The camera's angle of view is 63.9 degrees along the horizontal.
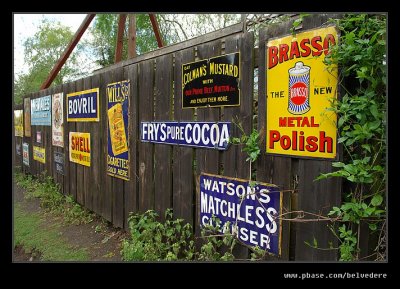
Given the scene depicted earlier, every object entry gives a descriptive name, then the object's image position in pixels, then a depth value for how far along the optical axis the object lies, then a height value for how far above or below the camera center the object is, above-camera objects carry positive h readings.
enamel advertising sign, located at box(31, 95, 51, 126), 8.50 +0.50
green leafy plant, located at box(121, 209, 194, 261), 3.80 -1.42
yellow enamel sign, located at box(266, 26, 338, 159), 2.31 +0.27
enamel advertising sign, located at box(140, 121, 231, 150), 3.29 -0.05
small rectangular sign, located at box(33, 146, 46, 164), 9.20 -0.78
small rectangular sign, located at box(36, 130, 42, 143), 9.38 -0.24
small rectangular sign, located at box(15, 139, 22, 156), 12.19 -0.75
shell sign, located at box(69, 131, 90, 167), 6.45 -0.41
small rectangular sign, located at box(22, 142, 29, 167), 10.92 -0.89
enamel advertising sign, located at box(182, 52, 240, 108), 3.15 +0.50
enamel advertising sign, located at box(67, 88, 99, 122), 5.98 +0.46
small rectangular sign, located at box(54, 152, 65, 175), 7.77 -0.84
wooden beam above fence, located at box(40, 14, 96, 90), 7.25 +2.09
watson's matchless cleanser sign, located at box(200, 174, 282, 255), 2.78 -0.77
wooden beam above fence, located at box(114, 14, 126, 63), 7.31 +2.11
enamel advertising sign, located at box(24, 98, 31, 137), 10.44 +0.42
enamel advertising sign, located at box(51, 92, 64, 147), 7.62 +0.19
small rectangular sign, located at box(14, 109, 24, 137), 11.48 +0.18
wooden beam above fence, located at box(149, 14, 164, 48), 7.16 +2.29
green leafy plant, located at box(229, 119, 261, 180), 2.83 -0.13
